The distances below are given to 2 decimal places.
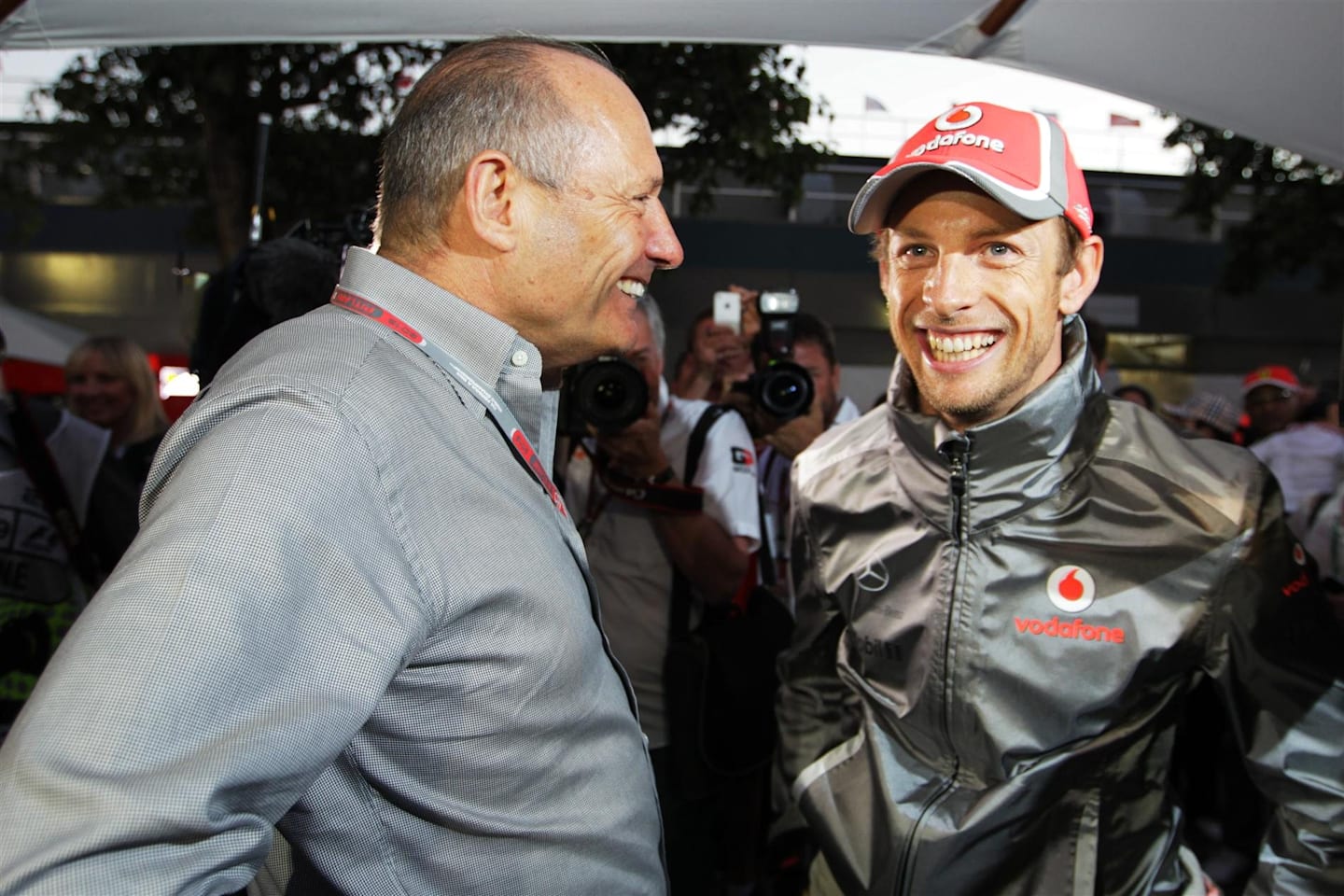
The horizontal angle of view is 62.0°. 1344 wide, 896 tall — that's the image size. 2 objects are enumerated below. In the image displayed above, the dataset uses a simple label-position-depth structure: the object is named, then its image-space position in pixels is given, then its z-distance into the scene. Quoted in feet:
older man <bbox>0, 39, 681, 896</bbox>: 3.00
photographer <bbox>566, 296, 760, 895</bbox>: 9.89
